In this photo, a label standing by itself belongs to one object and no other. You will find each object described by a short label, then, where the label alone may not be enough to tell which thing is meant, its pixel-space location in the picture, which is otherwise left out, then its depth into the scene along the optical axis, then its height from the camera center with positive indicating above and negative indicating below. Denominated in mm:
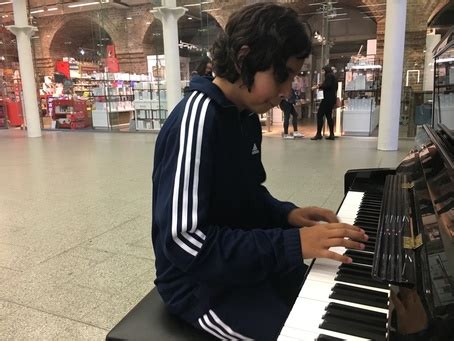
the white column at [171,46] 9180 +1085
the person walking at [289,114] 9105 -552
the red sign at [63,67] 15953 +1140
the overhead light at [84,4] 14090 +3305
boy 938 -271
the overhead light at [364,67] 9336 +479
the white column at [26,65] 10698 +854
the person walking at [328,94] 8406 -112
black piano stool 1063 -634
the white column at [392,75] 6734 +202
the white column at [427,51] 8844 +809
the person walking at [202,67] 5370 +339
